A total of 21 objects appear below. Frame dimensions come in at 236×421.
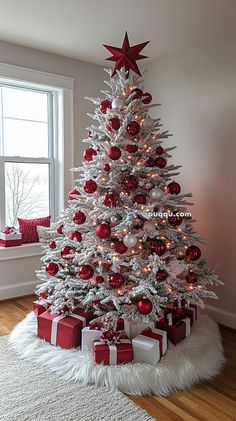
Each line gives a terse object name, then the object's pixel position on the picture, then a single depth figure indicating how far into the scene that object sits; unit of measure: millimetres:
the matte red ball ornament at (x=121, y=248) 2205
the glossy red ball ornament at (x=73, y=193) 2547
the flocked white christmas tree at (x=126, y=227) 2209
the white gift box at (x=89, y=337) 2189
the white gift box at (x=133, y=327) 2252
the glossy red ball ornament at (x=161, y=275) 2148
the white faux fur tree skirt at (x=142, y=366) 1924
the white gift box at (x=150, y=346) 2053
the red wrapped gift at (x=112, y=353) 2051
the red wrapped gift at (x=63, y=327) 2254
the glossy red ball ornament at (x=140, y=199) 2230
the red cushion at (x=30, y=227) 3465
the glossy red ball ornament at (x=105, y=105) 2492
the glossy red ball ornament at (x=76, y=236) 2359
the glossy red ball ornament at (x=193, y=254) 2422
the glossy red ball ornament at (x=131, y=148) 2270
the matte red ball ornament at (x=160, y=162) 2373
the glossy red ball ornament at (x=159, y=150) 2397
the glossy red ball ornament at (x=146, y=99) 2447
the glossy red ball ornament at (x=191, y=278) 2332
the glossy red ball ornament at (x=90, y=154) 2484
